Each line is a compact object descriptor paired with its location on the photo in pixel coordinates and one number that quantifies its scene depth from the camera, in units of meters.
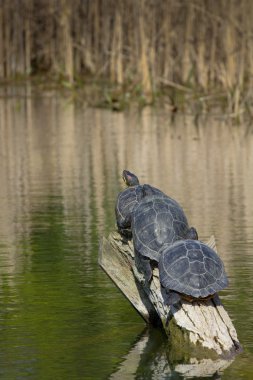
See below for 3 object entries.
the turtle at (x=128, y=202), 16.45
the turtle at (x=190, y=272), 14.04
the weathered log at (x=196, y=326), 14.23
